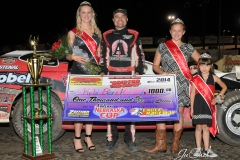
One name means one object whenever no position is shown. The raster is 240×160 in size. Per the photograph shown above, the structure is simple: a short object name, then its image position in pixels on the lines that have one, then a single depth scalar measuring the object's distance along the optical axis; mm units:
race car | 5359
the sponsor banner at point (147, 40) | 40109
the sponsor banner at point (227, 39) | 40438
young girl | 4809
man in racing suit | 5020
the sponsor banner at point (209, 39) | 40947
